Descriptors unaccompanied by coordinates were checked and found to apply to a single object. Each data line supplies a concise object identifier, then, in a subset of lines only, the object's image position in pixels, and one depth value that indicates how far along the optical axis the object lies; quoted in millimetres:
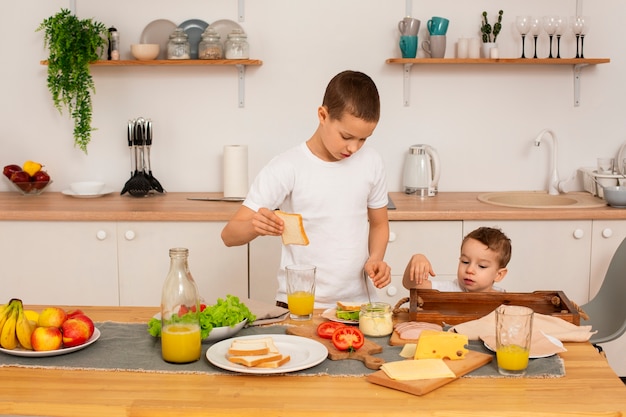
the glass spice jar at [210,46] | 3775
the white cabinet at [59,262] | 3531
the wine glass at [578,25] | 3810
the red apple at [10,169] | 3898
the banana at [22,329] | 1822
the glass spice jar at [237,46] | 3787
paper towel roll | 3820
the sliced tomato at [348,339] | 1831
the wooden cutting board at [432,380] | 1610
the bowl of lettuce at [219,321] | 1895
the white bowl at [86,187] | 3844
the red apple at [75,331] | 1849
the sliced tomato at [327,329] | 1927
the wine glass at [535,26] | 3824
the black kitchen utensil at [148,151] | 3877
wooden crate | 2087
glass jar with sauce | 1961
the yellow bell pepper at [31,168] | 3916
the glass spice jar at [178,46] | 3793
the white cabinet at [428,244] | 3482
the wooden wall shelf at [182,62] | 3760
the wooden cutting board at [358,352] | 1744
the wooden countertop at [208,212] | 3467
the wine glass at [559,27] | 3820
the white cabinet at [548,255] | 3514
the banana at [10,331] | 1823
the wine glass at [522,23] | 3822
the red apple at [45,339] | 1824
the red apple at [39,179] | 3898
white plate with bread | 1717
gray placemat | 1729
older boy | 2461
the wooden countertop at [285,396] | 1535
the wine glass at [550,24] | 3820
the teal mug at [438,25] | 3805
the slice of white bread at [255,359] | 1726
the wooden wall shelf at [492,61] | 3770
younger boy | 2389
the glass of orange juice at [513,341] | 1705
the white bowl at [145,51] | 3793
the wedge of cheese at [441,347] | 1771
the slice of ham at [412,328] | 1917
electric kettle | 3840
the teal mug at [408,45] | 3785
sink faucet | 3941
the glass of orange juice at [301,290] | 2074
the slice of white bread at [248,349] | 1756
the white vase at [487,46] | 3857
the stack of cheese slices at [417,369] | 1656
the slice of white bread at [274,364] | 1725
